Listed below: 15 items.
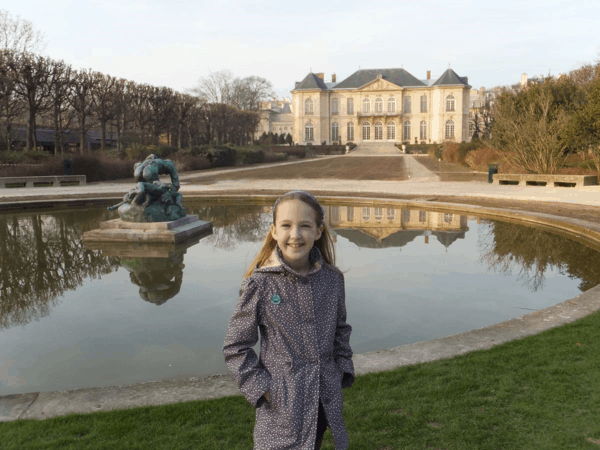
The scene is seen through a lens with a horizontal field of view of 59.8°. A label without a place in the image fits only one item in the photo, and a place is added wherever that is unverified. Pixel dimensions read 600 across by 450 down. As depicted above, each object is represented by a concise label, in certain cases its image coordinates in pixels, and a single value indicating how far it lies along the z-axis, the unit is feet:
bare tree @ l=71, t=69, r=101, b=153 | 85.30
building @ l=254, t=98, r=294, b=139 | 274.98
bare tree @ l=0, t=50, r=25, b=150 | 73.31
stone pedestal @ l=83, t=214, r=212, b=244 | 27.78
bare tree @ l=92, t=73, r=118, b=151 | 89.40
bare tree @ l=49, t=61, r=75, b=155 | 80.59
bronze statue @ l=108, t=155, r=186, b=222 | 28.92
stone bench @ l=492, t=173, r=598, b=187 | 53.98
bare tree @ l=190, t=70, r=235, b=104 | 167.98
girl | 5.61
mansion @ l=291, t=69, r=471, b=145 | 210.79
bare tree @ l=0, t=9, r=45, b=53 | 87.45
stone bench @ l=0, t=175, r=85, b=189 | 59.36
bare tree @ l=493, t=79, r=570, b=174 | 59.11
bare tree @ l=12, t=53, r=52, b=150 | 75.41
